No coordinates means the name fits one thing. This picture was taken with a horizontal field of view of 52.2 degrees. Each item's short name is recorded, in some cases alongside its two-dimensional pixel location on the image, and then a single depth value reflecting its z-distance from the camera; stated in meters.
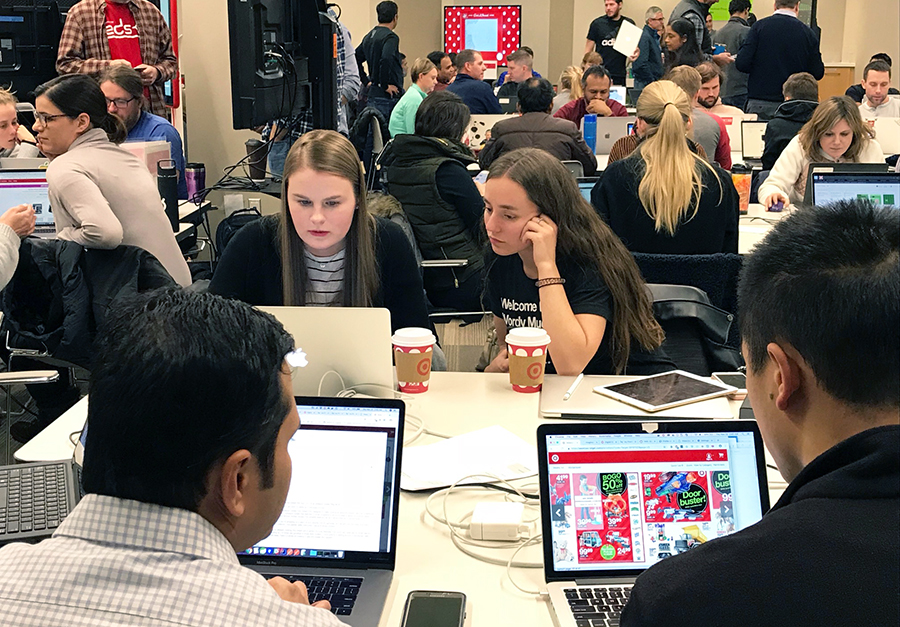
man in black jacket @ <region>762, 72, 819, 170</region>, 5.59
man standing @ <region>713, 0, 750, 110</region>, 9.12
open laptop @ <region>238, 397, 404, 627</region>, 1.46
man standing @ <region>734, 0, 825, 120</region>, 7.73
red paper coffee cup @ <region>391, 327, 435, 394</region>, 2.17
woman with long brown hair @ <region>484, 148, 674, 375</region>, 2.37
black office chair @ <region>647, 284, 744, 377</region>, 2.48
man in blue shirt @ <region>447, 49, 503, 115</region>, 7.82
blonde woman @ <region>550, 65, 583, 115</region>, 7.48
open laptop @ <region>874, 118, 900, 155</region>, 6.33
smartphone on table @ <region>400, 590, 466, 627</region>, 1.32
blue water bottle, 6.47
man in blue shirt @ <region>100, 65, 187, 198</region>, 4.66
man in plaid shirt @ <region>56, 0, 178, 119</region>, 5.40
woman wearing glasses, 3.30
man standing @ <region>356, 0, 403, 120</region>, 8.85
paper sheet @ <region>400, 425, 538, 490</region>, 1.79
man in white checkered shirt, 0.83
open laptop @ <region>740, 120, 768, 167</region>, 6.18
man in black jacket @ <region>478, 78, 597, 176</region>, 5.41
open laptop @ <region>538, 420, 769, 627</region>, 1.42
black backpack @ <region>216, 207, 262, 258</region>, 4.09
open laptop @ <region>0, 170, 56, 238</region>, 3.81
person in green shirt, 7.23
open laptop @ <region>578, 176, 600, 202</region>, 3.99
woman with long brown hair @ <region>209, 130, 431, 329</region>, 2.43
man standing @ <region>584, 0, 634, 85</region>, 9.82
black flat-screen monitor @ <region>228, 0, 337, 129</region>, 2.68
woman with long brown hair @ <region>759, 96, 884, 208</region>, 4.27
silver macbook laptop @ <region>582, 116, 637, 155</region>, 6.48
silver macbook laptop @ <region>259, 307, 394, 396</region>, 2.00
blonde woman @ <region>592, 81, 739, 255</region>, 3.39
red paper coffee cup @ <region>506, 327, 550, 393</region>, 2.19
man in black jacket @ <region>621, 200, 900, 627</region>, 0.83
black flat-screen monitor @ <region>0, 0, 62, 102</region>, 5.47
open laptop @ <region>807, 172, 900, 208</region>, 3.62
